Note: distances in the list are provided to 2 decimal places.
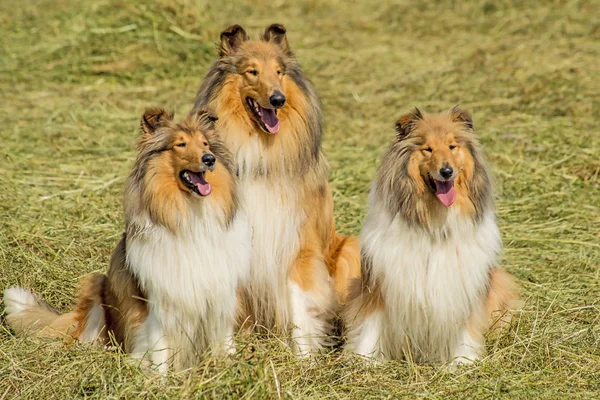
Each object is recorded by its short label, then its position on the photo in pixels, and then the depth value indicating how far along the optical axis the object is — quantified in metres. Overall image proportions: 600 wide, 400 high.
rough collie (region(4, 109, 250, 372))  10.88
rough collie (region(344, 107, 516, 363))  11.32
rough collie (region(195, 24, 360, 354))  12.10
